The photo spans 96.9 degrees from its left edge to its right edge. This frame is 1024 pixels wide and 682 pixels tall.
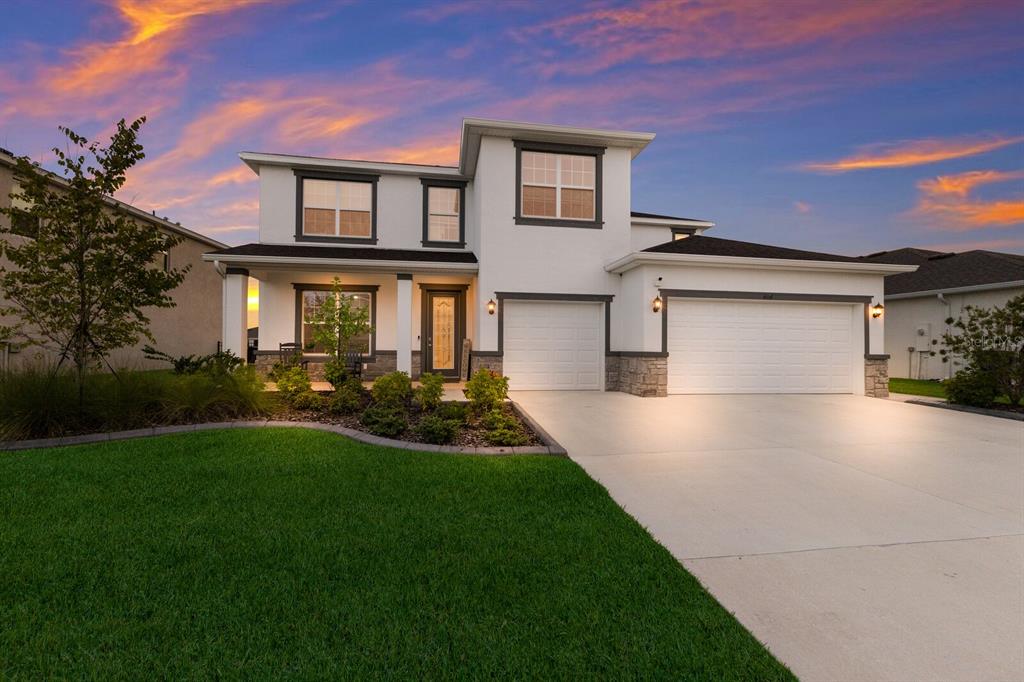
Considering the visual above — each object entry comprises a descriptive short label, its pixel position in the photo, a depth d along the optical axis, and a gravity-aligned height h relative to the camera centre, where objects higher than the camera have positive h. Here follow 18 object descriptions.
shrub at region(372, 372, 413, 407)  7.18 -0.72
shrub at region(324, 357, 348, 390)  8.16 -0.52
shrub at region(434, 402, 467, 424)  6.57 -0.99
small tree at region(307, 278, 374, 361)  8.68 +0.38
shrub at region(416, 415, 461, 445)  5.70 -1.08
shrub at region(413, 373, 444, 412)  7.10 -0.74
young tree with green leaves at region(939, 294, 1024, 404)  9.02 +0.07
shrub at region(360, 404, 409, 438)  6.04 -1.05
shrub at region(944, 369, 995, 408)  9.09 -0.81
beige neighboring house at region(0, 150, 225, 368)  15.45 +1.23
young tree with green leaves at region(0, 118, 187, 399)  5.92 +1.13
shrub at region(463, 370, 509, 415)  6.93 -0.71
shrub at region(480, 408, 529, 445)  5.70 -1.11
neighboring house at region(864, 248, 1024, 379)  14.15 +1.73
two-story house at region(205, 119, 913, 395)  10.77 +1.62
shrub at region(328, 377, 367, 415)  7.17 -0.90
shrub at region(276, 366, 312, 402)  7.64 -0.68
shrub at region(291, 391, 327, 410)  7.37 -0.94
